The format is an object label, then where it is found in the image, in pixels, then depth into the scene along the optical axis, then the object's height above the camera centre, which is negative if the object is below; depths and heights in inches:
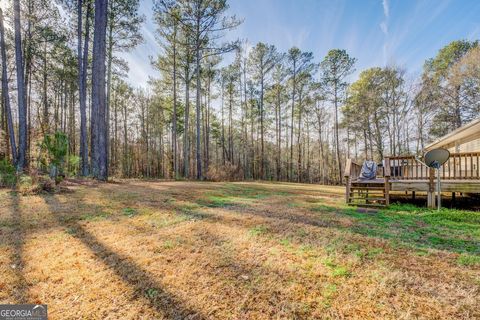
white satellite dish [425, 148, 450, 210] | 212.7 +3.0
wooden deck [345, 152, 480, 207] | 234.2 -26.6
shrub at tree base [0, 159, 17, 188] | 275.7 -14.9
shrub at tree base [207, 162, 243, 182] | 601.0 -27.2
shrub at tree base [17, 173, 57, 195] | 235.8 -21.0
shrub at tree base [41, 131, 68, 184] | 258.4 +19.0
